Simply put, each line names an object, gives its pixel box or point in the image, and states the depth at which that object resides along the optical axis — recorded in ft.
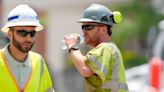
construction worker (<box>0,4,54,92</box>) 41.57
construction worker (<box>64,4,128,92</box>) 41.70
